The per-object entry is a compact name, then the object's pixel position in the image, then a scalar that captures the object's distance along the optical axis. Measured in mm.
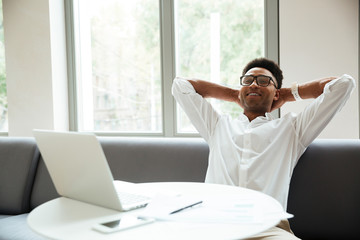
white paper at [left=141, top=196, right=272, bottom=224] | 989
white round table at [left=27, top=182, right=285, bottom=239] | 896
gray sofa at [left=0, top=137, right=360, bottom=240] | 1845
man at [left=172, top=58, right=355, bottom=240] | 1779
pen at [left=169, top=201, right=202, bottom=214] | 1052
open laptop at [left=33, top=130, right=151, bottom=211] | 1007
